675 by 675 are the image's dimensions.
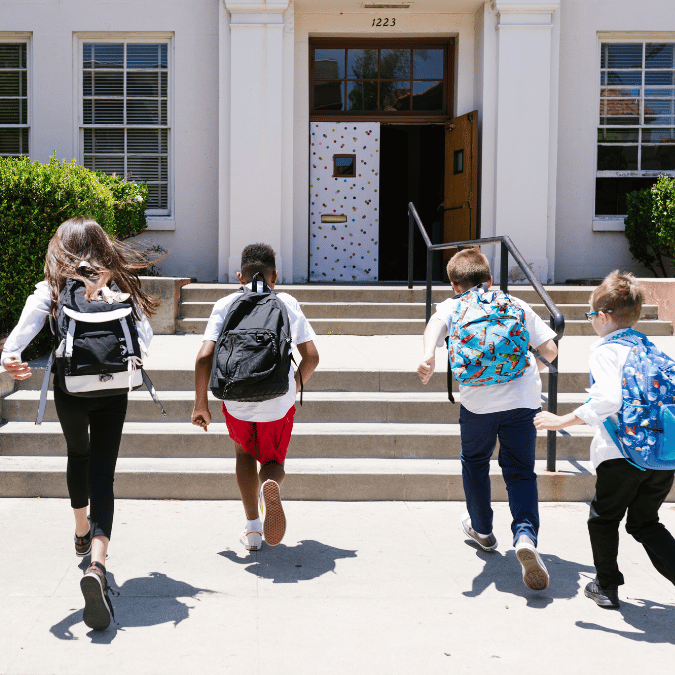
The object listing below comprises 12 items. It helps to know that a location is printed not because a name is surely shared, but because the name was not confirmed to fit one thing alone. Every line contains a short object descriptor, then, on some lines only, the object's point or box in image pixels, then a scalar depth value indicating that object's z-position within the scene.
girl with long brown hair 3.51
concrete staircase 5.12
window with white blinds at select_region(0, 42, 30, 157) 11.17
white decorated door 11.46
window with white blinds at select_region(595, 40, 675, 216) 11.27
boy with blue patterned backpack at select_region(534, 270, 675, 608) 3.30
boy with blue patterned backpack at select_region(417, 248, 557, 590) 3.79
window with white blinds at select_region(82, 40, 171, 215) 11.15
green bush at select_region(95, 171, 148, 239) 10.24
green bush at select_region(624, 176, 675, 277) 9.96
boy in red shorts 3.93
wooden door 10.85
